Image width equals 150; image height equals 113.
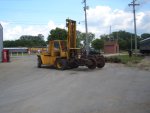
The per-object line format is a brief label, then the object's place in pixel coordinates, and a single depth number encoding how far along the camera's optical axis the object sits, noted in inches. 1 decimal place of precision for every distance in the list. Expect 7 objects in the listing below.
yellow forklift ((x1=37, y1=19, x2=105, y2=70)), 412.7
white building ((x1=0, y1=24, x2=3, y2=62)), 682.7
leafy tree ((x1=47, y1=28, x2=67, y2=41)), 1542.3
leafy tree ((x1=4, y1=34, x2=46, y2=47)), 2717.8
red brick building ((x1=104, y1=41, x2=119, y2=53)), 1502.2
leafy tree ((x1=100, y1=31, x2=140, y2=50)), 2143.7
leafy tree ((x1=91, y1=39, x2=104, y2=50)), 1802.6
